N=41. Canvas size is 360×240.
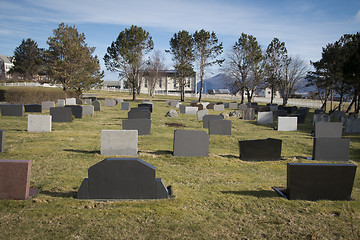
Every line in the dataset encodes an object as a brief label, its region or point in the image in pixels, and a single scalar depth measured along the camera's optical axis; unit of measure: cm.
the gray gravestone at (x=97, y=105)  3010
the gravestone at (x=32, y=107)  2389
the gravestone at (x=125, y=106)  3262
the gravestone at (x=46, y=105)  2652
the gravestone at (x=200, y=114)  2492
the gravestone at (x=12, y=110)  2123
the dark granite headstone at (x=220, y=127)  1683
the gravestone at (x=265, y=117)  2553
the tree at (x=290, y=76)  5527
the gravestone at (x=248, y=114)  2848
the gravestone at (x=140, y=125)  1544
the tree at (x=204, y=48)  5328
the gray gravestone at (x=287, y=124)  2184
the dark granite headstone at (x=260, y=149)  1199
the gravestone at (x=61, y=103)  2958
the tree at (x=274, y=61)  5474
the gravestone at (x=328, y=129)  1659
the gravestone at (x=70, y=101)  3238
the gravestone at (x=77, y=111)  2270
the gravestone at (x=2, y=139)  1069
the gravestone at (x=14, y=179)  620
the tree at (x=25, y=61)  7900
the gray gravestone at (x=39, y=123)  1560
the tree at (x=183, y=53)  5319
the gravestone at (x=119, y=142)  1139
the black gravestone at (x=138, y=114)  2019
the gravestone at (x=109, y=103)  3634
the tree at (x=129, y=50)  4916
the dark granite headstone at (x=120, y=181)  646
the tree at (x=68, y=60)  4406
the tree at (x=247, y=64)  5353
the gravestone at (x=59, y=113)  1975
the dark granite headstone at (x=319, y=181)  685
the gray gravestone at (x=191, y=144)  1160
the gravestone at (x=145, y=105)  3054
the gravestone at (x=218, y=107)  3622
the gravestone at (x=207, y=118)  1953
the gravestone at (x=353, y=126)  2139
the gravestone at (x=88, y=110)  2514
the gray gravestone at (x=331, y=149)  1223
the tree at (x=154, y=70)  7794
